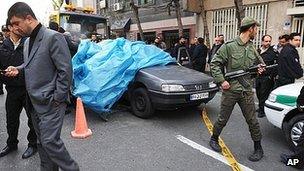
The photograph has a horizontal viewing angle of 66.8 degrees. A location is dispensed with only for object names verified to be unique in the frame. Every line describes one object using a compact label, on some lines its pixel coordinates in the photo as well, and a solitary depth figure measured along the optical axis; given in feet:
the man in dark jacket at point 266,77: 14.45
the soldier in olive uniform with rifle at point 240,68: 9.65
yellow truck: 23.35
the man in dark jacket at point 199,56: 23.91
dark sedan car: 13.00
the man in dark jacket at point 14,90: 9.83
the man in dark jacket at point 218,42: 22.44
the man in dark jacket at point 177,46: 24.86
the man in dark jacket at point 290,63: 13.05
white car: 10.05
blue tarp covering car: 13.54
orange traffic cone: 11.97
